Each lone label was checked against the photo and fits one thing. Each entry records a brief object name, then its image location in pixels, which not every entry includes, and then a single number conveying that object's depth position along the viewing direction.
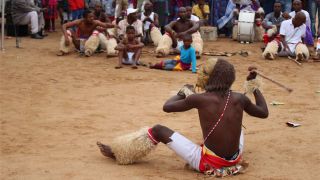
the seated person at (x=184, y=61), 9.84
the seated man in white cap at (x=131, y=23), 11.84
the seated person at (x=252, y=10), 12.91
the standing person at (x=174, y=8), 13.36
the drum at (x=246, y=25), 12.57
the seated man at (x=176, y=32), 11.22
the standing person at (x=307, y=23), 11.47
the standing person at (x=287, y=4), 13.01
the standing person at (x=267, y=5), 13.40
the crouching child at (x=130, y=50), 10.32
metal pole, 11.16
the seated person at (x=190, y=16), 11.53
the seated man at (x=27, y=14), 12.97
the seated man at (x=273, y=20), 11.94
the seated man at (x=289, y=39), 11.05
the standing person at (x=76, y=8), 13.52
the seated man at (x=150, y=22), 12.29
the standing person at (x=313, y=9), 13.00
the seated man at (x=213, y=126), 4.85
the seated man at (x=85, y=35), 11.22
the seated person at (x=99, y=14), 11.81
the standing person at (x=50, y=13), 13.91
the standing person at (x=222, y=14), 13.52
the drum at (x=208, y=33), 12.98
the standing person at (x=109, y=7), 13.53
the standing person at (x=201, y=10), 13.22
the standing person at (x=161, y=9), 13.05
